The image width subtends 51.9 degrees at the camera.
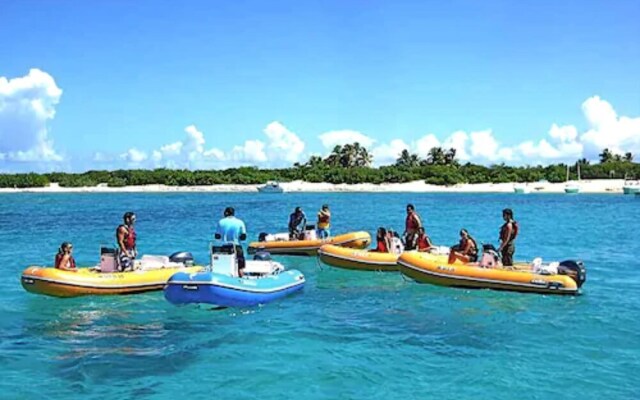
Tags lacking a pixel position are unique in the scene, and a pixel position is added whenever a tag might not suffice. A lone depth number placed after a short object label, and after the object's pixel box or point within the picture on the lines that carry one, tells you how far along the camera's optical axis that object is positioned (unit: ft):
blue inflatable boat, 40.06
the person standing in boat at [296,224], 70.49
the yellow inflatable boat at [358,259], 57.06
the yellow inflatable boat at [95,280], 44.47
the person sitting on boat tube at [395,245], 58.95
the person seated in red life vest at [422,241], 57.31
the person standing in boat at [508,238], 48.75
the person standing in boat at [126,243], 47.57
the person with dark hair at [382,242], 58.65
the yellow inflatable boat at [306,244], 66.13
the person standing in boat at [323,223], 69.71
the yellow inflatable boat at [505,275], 46.68
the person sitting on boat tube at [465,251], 50.80
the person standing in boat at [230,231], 42.78
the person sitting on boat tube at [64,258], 45.98
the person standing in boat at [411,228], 57.06
